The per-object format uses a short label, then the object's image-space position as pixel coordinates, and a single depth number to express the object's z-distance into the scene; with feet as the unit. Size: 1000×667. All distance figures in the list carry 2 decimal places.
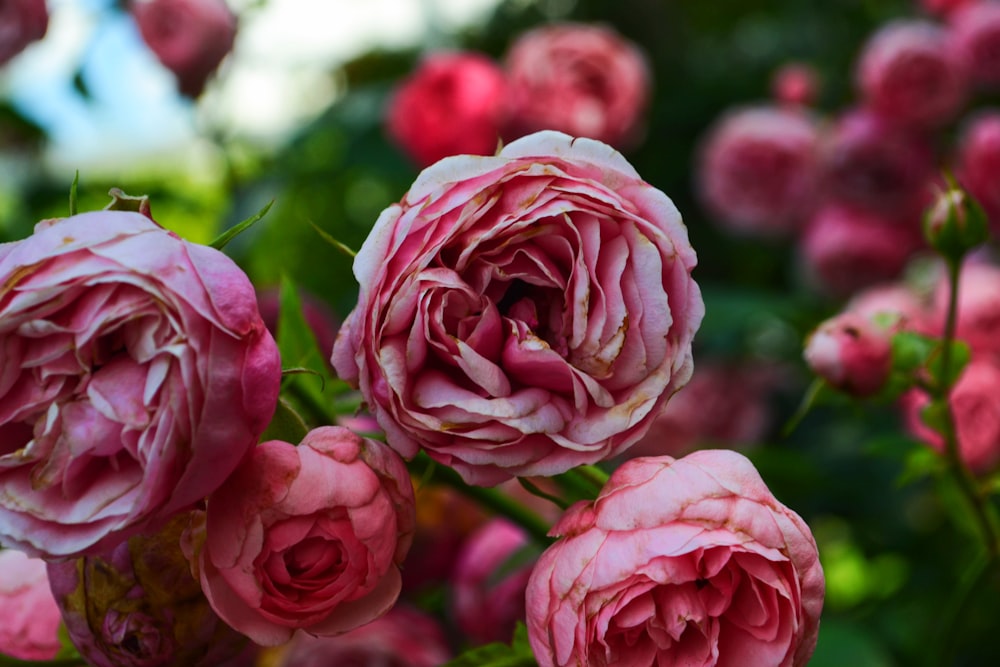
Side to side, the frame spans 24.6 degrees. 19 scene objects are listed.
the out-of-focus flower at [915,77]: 3.35
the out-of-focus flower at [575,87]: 3.67
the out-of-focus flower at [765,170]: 3.77
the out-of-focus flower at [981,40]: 3.33
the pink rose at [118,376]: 1.49
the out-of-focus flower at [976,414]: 2.53
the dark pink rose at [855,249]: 3.55
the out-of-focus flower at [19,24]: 2.17
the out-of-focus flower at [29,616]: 1.75
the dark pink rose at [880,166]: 3.44
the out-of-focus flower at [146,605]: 1.61
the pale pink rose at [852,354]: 1.88
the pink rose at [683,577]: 1.52
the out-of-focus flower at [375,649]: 2.13
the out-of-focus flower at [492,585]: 2.03
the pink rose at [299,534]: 1.54
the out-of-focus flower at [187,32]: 2.83
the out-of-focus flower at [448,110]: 3.55
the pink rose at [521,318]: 1.54
